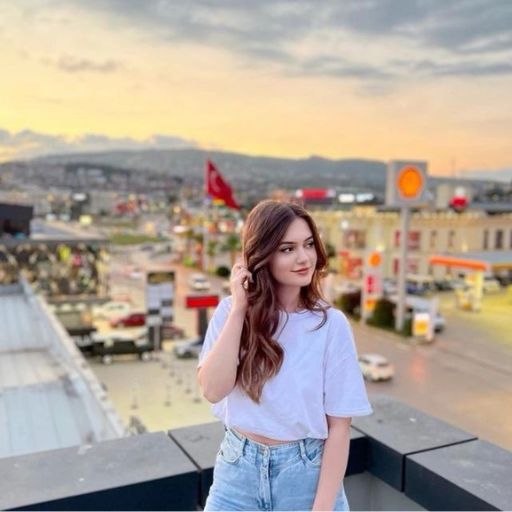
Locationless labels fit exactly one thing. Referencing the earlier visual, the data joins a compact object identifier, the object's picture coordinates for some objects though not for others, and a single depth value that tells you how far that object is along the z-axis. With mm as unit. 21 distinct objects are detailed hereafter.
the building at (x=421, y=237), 36812
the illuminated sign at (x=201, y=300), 21078
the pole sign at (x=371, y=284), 25578
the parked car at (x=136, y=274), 40656
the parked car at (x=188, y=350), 20141
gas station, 28781
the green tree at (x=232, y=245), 43128
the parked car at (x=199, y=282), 33747
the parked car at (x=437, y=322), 23723
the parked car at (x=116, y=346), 19562
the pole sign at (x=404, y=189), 24938
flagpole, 44406
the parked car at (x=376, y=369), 17625
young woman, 1790
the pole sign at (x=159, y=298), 21094
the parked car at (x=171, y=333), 22562
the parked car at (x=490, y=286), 34156
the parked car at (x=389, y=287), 32075
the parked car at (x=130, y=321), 25406
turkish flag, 31688
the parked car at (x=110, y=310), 26395
